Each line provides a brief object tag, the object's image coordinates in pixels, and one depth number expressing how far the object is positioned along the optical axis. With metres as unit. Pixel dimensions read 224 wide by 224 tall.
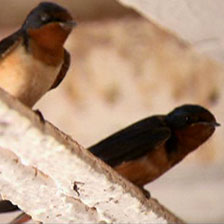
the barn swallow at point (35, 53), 3.21
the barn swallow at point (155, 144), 3.41
